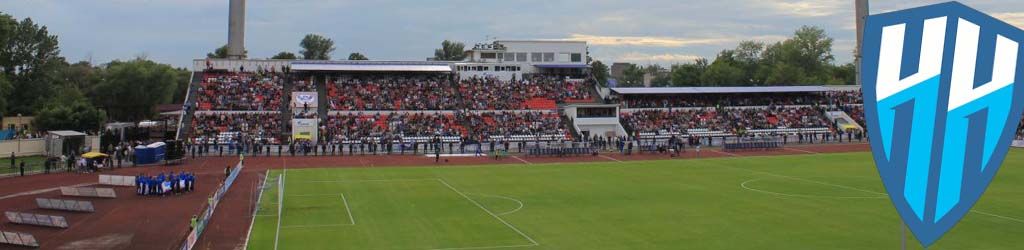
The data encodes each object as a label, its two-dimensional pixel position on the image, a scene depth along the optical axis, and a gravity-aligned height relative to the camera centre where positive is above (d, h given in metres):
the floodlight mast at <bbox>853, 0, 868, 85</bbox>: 77.94 +12.43
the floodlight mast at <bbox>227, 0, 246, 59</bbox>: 70.31 +8.54
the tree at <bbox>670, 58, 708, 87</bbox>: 125.06 +8.57
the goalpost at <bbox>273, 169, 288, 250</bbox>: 25.72 -3.11
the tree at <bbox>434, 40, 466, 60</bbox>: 163.00 +15.63
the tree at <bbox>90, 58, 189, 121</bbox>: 79.50 +3.05
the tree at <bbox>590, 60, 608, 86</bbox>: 135.25 +9.72
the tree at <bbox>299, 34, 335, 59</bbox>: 137.50 +13.46
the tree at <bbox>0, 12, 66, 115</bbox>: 74.81 +5.19
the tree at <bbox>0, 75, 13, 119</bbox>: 59.91 +2.03
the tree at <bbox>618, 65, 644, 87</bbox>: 154.88 +9.96
